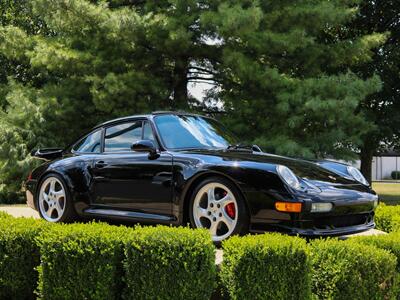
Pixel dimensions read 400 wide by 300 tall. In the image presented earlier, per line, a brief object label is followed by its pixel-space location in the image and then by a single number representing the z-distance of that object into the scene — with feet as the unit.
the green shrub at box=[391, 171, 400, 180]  191.83
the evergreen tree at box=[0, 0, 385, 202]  43.37
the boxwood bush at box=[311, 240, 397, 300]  13.71
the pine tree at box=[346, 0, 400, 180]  66.49
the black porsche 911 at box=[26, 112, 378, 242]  15.94
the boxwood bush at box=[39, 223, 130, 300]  13.98
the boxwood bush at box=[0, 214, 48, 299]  15.85
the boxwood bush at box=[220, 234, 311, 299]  13.20
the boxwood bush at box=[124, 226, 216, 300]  13.38
